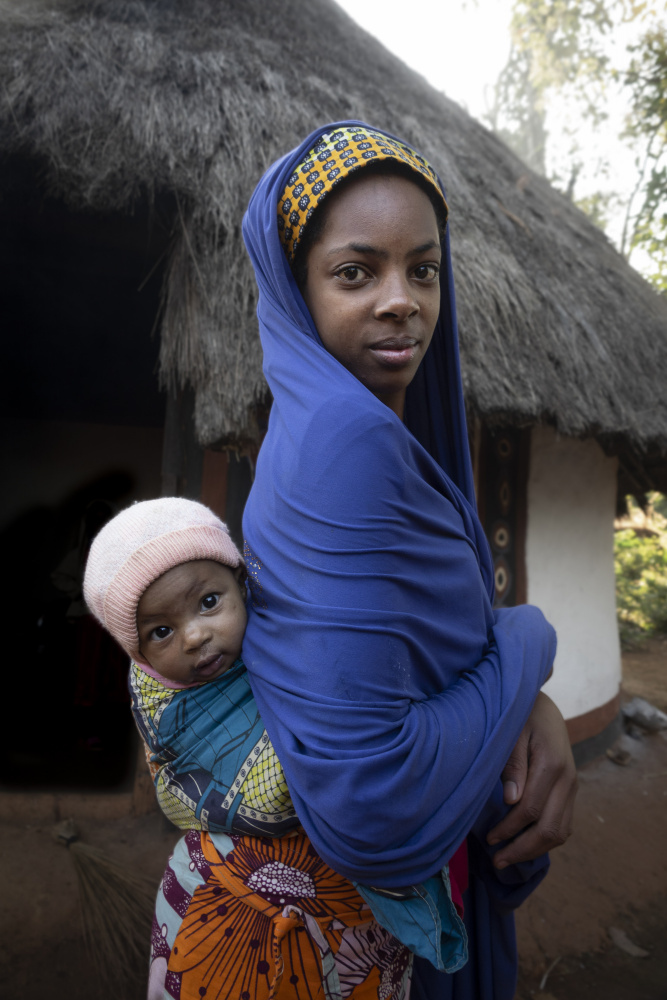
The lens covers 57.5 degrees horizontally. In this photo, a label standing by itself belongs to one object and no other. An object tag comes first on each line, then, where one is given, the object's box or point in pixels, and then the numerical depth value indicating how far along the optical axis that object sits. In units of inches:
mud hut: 105.5
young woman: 29.2
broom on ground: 91.5
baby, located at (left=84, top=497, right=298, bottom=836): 34.8
